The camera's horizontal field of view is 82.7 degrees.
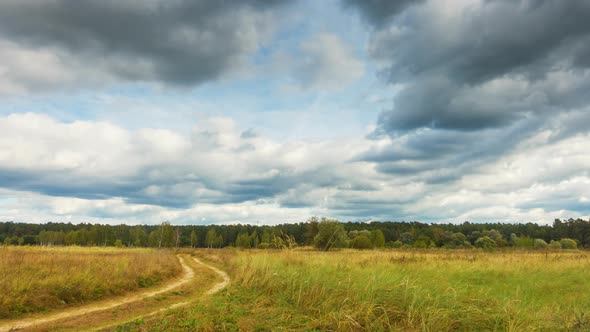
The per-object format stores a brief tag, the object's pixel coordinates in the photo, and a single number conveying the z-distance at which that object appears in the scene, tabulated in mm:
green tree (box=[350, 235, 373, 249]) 64500
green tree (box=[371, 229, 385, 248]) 78750
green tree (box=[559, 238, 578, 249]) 70275
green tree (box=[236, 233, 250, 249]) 116225
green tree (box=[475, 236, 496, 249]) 61841
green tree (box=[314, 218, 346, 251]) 57219
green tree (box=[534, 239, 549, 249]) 66875
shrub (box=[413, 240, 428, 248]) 69531
